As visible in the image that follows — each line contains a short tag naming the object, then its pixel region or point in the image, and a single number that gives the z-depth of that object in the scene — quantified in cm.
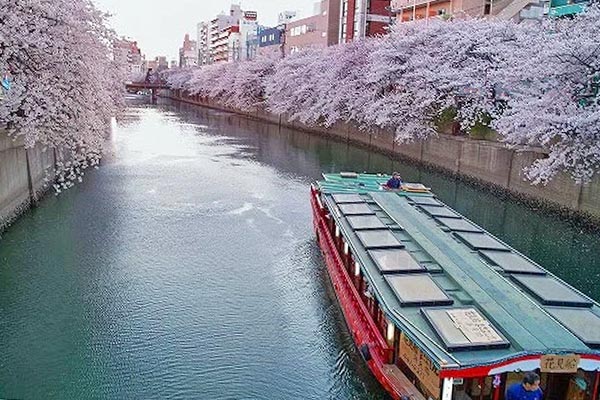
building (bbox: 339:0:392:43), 6744
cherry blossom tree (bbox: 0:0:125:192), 1703
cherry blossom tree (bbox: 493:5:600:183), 2191
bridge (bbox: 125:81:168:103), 12188
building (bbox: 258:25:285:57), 10012
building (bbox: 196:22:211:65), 16912
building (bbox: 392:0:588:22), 4042
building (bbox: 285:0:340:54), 7719
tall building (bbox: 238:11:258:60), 12331
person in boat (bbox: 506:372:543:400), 791
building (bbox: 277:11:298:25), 12479
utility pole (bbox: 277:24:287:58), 9688
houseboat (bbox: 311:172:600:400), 813
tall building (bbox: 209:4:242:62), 14688
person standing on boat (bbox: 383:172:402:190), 1977
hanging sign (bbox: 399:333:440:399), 855
